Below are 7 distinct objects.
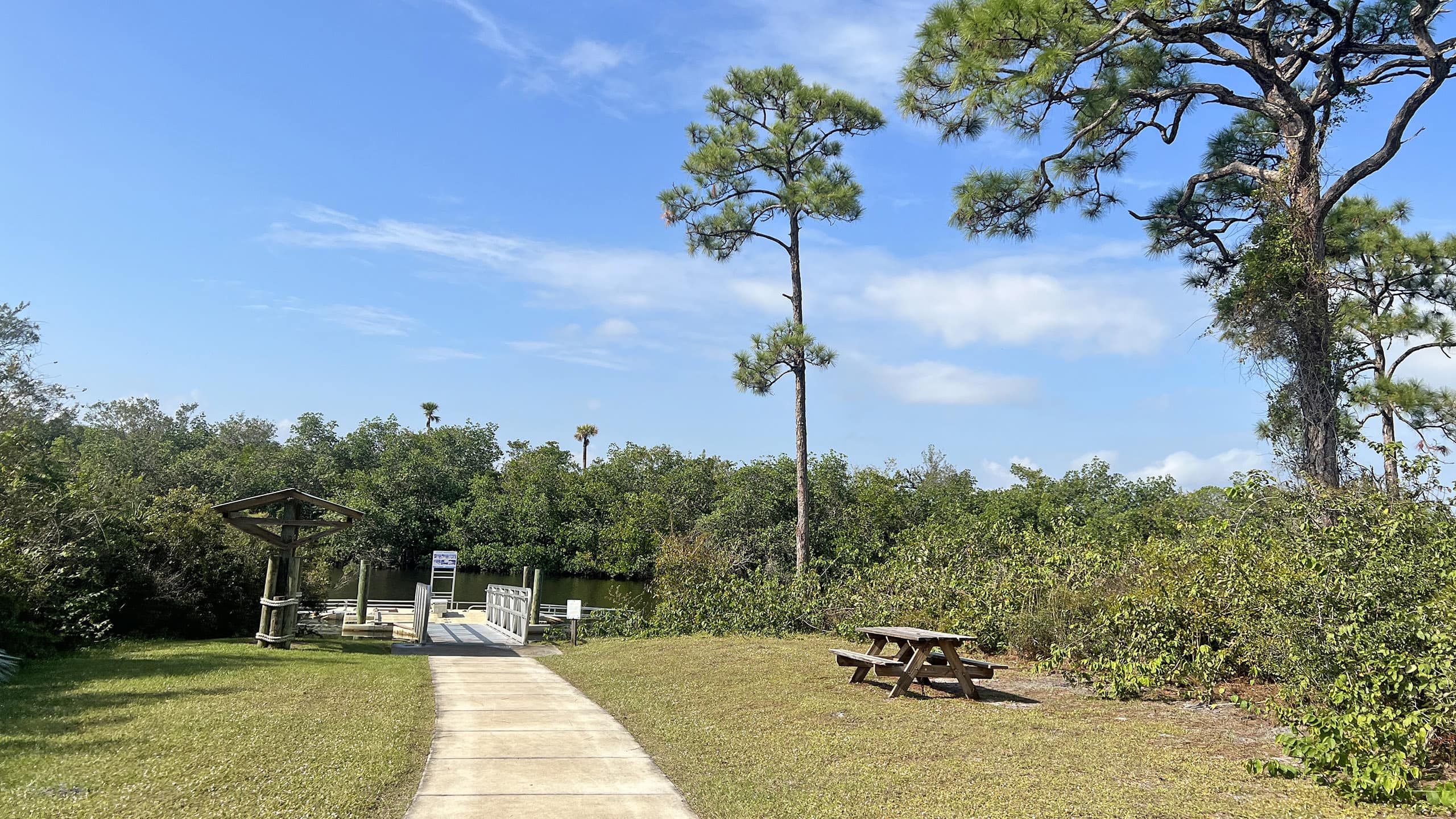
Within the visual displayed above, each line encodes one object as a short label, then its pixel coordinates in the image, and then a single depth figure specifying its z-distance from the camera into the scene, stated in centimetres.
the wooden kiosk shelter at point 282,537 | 1390
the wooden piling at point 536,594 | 1877
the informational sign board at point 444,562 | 2606
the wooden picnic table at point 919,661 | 895
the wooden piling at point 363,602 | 1936
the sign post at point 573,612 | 1751
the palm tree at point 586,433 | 7588
